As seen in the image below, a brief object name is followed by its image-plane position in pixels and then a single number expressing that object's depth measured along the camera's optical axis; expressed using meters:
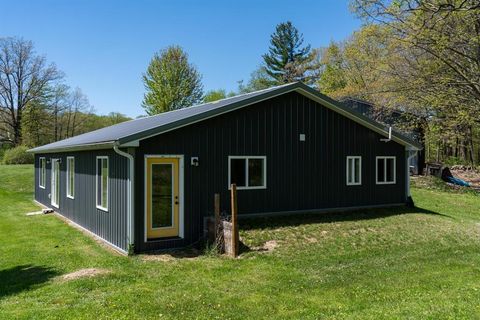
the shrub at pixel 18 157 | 34.65
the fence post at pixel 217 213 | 9.31
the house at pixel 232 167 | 9.37
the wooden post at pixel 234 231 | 8.69
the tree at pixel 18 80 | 41.09
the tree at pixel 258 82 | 42.09
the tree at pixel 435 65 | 12.89
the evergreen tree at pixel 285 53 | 40.47
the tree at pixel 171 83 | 34.56
